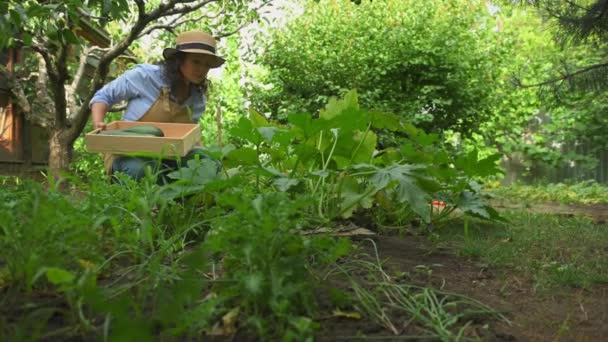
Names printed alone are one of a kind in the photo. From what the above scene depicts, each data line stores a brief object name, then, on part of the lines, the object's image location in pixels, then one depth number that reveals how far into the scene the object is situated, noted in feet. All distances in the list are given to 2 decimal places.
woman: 11.13
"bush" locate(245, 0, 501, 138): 26.73
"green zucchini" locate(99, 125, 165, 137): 9.29
